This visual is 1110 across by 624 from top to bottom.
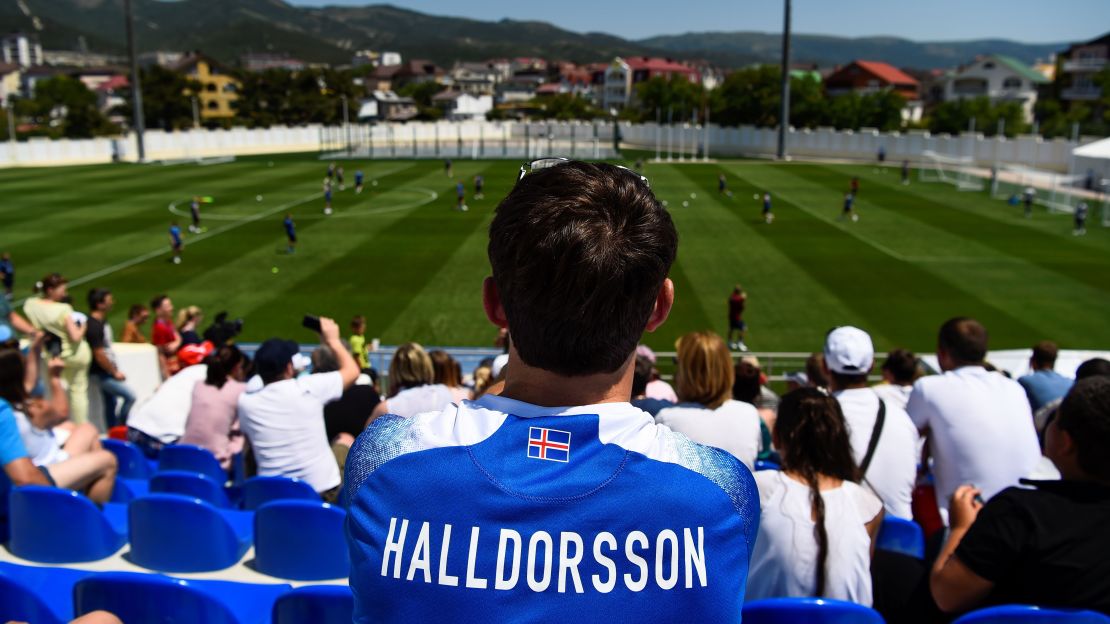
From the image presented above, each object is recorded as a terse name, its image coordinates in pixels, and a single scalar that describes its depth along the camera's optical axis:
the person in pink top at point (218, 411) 7.18
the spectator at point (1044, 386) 7.35
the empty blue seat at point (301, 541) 4.67
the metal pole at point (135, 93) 63.56
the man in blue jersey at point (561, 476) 1.64
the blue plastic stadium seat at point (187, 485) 5.89
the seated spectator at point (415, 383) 6.66
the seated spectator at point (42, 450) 5.01
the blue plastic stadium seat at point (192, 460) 6.76
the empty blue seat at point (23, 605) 3.29
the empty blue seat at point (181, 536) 4.84
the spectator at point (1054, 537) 3.30
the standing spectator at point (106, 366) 10.91
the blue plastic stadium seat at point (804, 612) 3.06
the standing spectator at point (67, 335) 10.38
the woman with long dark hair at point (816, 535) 3.66
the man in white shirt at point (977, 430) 5.20
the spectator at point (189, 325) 12.55
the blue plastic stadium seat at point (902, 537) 4.62
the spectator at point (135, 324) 13.59
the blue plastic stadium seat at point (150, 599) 3.22
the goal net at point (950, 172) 47.25
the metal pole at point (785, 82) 65.38
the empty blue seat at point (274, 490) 5.57
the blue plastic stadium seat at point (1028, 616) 3.13
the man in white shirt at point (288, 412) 5.99
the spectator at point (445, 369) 8.13
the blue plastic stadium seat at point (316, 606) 3.21
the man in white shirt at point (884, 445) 5.00
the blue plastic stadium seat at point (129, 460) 7.45
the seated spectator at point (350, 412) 7.00
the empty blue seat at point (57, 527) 4.86
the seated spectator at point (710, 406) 5.18
